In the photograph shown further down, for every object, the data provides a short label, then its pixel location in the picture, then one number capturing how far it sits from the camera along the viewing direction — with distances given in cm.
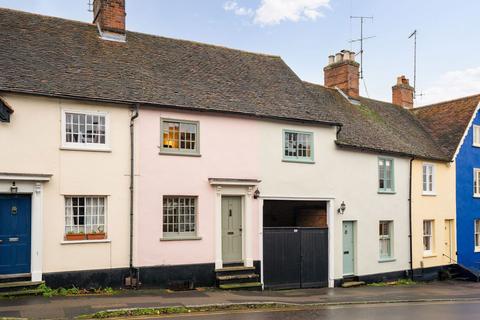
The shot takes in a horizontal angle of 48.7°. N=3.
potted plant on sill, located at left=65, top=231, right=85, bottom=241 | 1562
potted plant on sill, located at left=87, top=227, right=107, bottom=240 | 1597
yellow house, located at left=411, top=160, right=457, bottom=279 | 2566
